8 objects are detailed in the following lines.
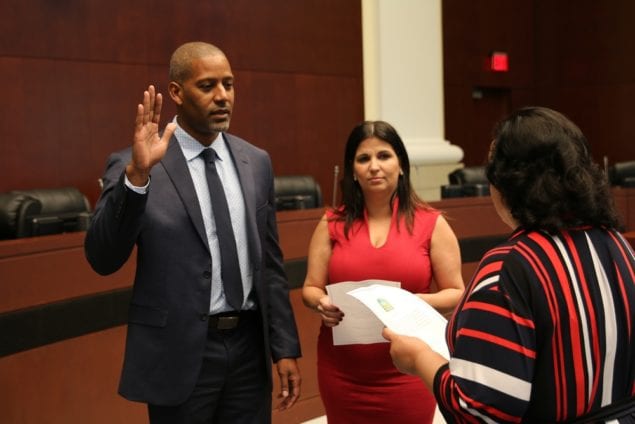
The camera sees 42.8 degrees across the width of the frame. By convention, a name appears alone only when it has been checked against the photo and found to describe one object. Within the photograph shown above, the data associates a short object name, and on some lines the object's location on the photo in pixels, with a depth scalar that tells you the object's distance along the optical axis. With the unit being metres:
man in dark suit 1.94
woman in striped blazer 1.29
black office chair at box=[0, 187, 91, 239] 3.32
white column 7.54
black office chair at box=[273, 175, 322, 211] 5.14
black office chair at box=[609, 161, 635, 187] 6.70
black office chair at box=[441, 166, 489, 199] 5.58
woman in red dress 2.38
